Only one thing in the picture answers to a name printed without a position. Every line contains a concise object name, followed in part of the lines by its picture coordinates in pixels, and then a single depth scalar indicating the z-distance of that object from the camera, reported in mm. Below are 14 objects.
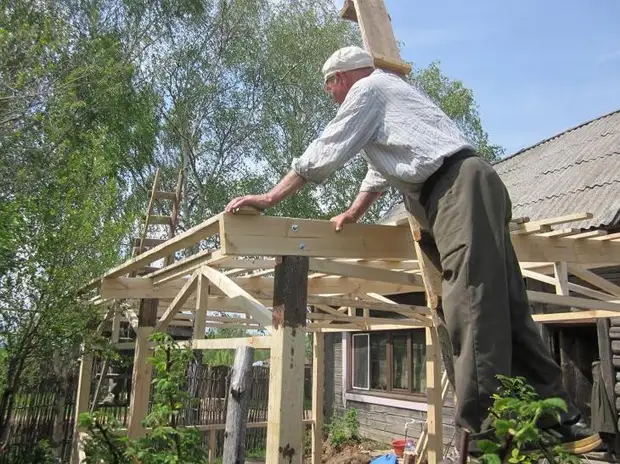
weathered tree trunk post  2670
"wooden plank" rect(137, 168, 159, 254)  5875
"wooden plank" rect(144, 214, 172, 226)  6227
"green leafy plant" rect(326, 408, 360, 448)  11102
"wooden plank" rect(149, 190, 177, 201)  6830
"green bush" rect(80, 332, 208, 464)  2320
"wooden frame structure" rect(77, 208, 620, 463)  2572
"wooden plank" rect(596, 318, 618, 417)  6219
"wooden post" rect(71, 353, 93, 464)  5940
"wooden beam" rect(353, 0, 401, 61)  2959
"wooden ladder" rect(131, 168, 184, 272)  5875
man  1815
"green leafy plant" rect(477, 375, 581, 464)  1218
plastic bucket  8594
